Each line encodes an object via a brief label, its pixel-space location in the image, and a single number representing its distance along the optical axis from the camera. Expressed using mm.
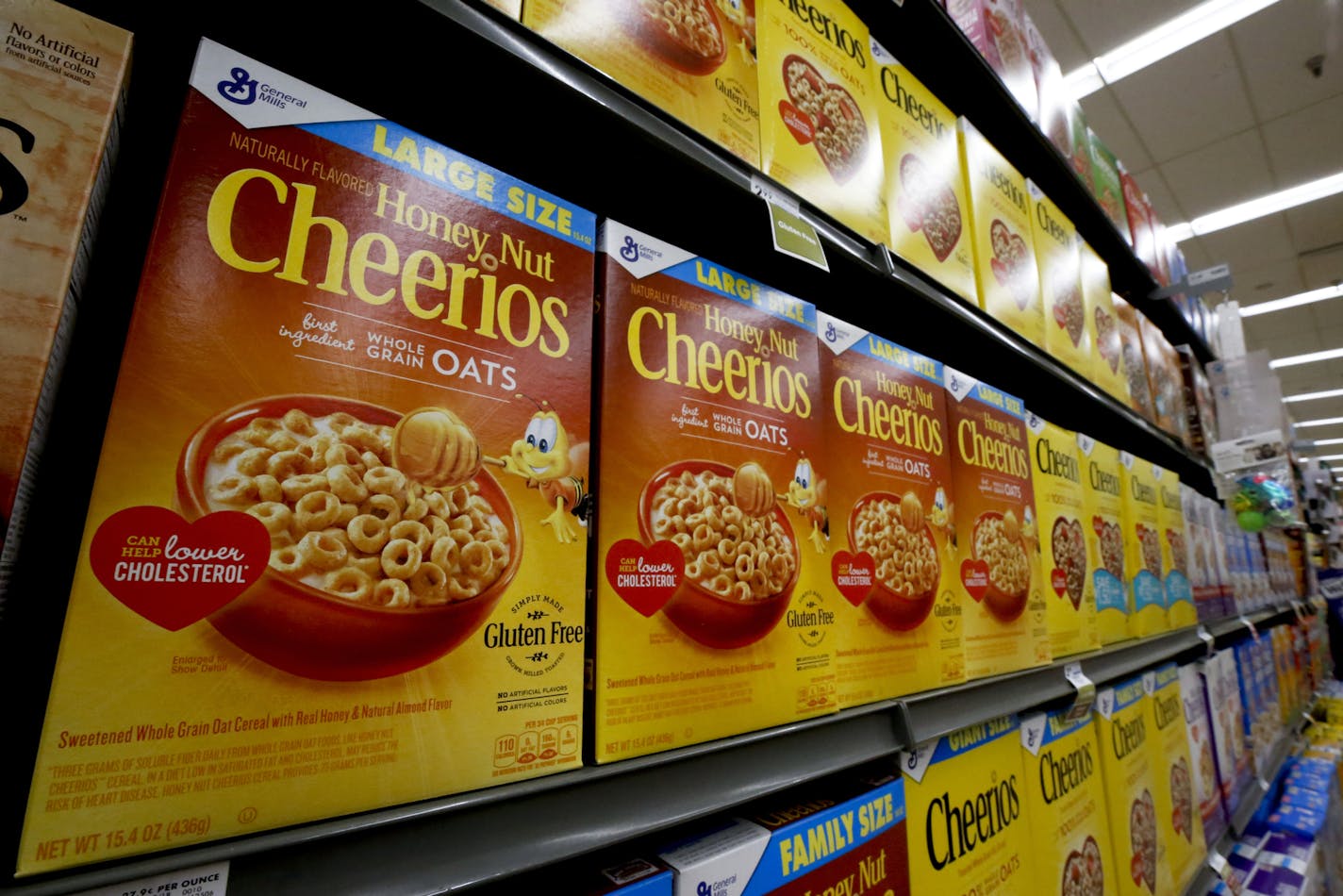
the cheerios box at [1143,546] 1622
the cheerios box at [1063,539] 1259
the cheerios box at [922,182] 1056
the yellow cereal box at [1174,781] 1525
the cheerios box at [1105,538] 1446
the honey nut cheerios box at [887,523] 824
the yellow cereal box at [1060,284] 1468
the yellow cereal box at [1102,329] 1661
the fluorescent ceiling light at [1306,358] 7898
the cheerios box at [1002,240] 1252
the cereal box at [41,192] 322
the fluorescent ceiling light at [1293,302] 6445
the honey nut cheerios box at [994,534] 1032
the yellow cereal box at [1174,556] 1828
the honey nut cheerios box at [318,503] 343
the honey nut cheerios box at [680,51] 635
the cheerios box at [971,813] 835
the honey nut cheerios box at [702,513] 574
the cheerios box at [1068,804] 1092
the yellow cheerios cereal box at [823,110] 846
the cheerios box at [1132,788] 1311
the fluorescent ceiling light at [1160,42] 3254
